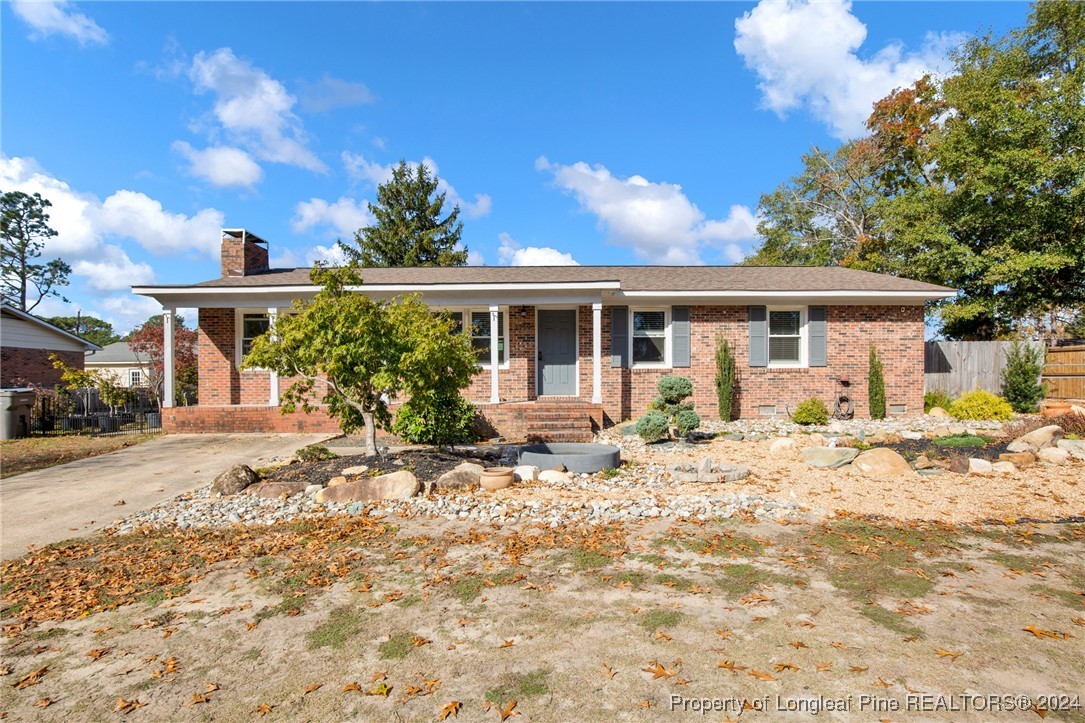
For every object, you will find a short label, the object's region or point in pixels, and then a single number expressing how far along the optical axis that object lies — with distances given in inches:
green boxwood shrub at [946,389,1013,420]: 471.2
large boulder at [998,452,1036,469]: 291.4
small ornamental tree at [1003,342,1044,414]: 514.9
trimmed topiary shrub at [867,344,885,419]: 489.4
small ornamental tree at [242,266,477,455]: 265.6
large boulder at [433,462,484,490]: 252.8
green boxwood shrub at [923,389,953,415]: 521.7
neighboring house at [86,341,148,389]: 1205.1
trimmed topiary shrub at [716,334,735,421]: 487.5
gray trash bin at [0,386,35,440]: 465.4
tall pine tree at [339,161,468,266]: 1130.7
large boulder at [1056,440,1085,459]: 300.7
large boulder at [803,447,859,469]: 301.1
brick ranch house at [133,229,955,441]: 490.3
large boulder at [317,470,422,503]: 235.8
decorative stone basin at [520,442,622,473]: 289.1
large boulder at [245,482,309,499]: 245.6
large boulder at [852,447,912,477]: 280.2
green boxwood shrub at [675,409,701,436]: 375.2
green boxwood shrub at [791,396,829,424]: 466.9
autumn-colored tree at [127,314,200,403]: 696.4
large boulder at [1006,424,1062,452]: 316.2
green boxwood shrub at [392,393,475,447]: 314.5
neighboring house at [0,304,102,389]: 719.1
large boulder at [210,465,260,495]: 250.7
